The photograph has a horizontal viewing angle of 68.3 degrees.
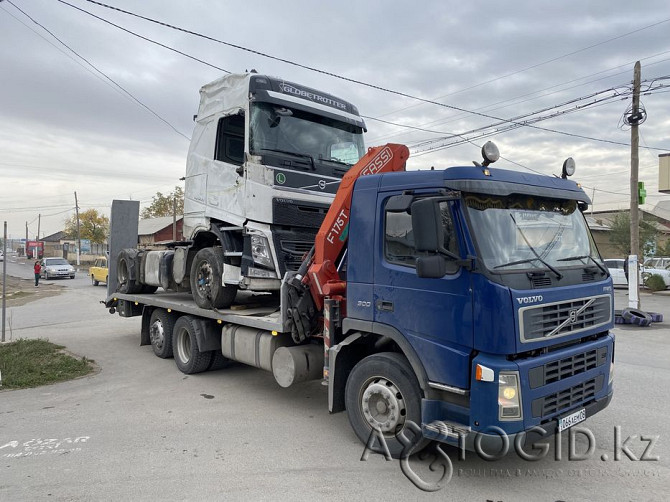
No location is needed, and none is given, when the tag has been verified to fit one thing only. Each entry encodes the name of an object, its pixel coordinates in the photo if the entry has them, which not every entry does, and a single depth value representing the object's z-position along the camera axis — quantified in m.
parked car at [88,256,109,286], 28.94
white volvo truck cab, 6.71
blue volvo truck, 3.83
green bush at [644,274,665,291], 23.55
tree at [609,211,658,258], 28.81
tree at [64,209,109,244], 70.23
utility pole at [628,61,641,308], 15.16
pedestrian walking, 29.63
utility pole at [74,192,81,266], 57.00
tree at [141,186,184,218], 66.38
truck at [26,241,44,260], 72.19
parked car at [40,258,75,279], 35.16
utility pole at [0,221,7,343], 9.65
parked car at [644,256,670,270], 25.24
